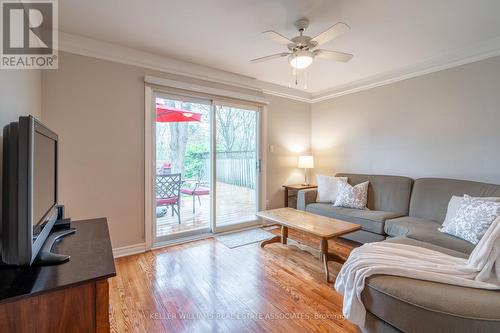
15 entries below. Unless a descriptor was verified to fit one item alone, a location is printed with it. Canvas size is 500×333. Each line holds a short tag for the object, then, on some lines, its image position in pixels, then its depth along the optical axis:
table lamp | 4.14
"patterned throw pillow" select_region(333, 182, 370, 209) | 3.28
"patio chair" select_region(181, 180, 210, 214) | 3.41
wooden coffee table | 2.29
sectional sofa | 1.16
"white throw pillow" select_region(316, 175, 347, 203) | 3.61
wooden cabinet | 0.82
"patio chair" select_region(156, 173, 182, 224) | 3.08
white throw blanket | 1.33
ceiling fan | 2.03
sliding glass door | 3.11
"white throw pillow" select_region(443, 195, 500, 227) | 2.34
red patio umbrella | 3.04
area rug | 3.16
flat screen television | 0.90
